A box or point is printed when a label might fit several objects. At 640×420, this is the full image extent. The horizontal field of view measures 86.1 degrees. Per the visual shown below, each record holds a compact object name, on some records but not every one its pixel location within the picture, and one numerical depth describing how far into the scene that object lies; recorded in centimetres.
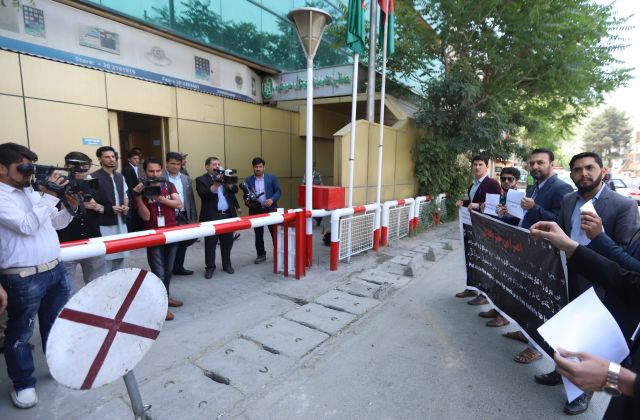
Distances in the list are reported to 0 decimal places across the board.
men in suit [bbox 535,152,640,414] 246
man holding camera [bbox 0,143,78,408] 222
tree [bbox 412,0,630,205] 793
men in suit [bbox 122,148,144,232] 441
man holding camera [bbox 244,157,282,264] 566
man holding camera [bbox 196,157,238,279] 507
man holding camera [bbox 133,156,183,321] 368
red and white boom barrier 287
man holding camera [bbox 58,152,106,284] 353
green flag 574
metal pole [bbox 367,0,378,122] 716
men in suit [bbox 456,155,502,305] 440
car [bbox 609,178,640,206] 1436
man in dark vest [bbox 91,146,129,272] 400
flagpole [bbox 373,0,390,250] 652
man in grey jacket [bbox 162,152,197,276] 453
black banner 267
